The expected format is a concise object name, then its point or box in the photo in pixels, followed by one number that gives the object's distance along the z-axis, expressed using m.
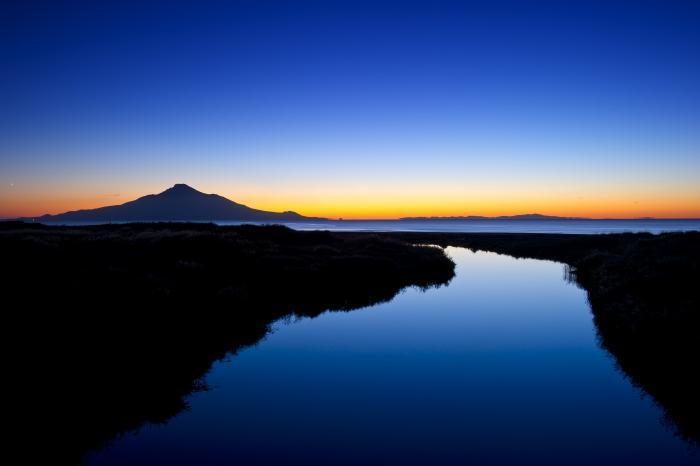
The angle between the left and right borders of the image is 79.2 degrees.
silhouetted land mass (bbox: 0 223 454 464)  10.48
